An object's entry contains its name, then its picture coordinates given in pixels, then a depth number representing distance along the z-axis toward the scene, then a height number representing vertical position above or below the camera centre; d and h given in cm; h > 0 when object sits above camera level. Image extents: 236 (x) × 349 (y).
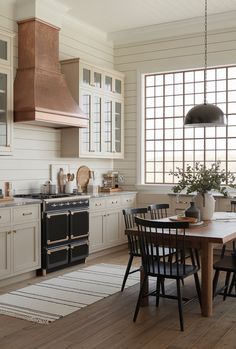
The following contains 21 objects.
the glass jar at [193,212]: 462 -44
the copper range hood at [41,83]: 566 +110
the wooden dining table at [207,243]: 387 -65
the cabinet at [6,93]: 537 +89
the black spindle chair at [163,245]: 381 -70
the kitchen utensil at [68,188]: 661 -29
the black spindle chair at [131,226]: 461 -65
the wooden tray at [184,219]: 449 -51
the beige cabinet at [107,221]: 647 -79
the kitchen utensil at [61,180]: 674 -18
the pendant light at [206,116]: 468 +54
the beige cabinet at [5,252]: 493 -92
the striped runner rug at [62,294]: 414 -130
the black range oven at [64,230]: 550 -79
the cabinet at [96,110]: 666 +91
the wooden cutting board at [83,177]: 718 -14
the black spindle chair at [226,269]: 417 -91
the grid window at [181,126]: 727 +72
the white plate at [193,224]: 442 -54
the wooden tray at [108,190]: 747 -36
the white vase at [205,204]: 482 -38
